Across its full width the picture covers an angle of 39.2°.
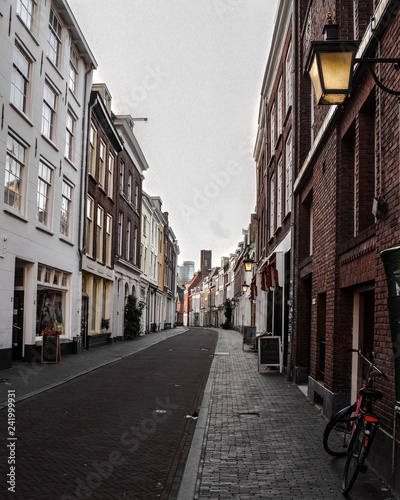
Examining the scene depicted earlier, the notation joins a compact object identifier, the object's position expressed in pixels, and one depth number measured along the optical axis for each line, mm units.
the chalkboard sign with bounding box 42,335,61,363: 16172
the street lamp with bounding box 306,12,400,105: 4973
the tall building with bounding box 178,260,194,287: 140750
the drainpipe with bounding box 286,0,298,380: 13766
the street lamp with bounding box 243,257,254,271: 24172
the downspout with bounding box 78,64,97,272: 21484
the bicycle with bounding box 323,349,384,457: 5796
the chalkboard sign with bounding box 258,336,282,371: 15594
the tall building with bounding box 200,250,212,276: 121750
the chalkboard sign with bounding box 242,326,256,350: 26047
